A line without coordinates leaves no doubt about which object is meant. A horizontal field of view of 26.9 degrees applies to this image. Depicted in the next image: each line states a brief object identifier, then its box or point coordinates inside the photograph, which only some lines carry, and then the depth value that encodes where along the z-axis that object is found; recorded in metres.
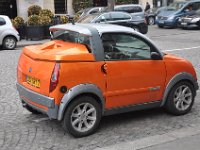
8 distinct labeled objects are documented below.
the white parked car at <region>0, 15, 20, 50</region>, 17.97
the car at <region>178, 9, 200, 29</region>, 26.23
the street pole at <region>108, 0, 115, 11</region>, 26.12
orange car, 5.65
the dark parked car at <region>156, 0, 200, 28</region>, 27.77
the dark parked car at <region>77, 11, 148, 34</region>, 21.39
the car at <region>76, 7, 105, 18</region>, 26.73
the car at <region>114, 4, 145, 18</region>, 28.25
